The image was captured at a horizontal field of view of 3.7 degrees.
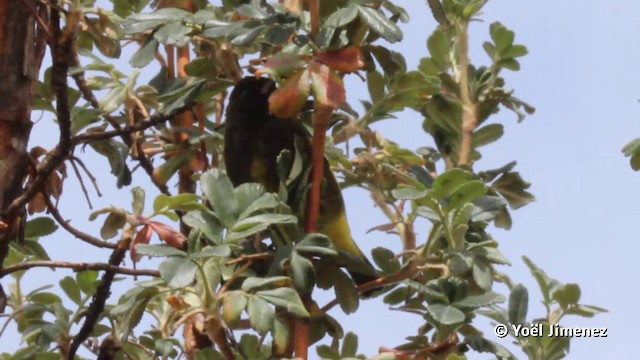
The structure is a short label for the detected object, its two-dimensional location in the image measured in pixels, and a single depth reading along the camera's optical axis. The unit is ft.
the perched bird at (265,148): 15.29
